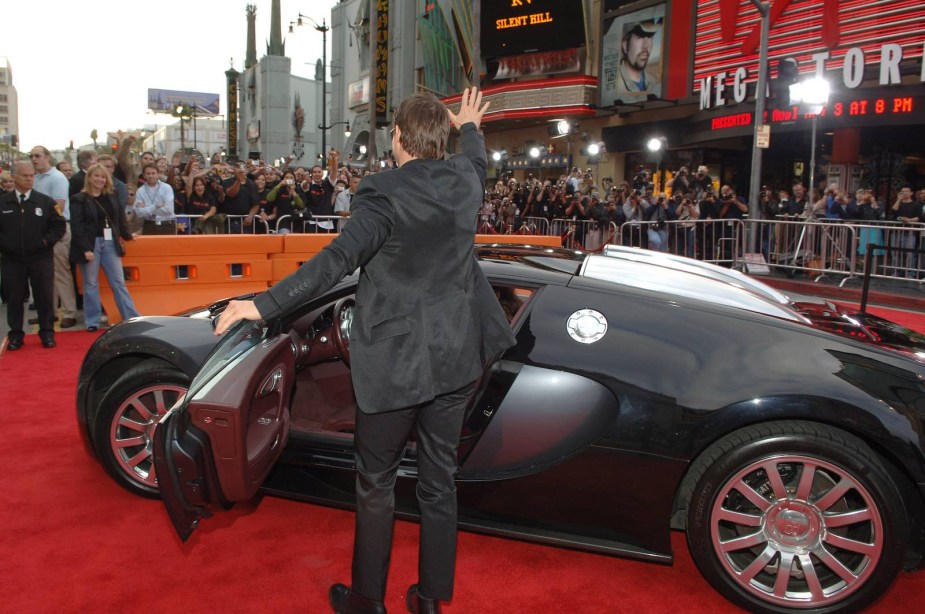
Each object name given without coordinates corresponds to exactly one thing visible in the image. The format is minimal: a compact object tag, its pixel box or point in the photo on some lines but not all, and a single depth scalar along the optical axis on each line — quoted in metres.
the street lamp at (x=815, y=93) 16.11
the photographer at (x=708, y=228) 14.21
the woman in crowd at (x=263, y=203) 12.76
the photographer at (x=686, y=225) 14.26
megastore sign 18.19
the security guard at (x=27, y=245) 7.33
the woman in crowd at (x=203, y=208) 12.08
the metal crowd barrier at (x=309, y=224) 12.76
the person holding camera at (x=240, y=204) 12.32
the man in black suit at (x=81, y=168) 9.03
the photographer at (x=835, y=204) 14.07
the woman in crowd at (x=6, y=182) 9.67
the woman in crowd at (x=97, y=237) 7.93
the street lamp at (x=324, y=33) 37.69
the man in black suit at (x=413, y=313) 2.38
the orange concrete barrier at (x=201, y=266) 8.77
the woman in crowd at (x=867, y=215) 12.39
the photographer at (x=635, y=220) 15.12
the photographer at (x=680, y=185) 16.05
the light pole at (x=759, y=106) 14.48
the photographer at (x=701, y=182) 15.92
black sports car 2.79
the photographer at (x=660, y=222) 14.54
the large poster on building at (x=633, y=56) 27.61
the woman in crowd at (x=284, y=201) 12.76
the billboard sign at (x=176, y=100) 151.00
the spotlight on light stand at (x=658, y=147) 24.97
